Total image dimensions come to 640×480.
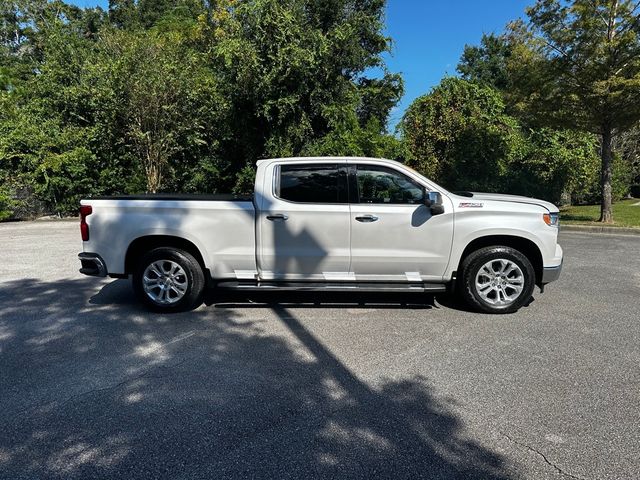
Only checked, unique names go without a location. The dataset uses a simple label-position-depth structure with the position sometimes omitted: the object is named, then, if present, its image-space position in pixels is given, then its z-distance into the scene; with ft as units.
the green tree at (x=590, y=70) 43.11
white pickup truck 18.17
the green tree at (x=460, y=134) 50.80
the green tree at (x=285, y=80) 46.42
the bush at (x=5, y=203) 50.16
